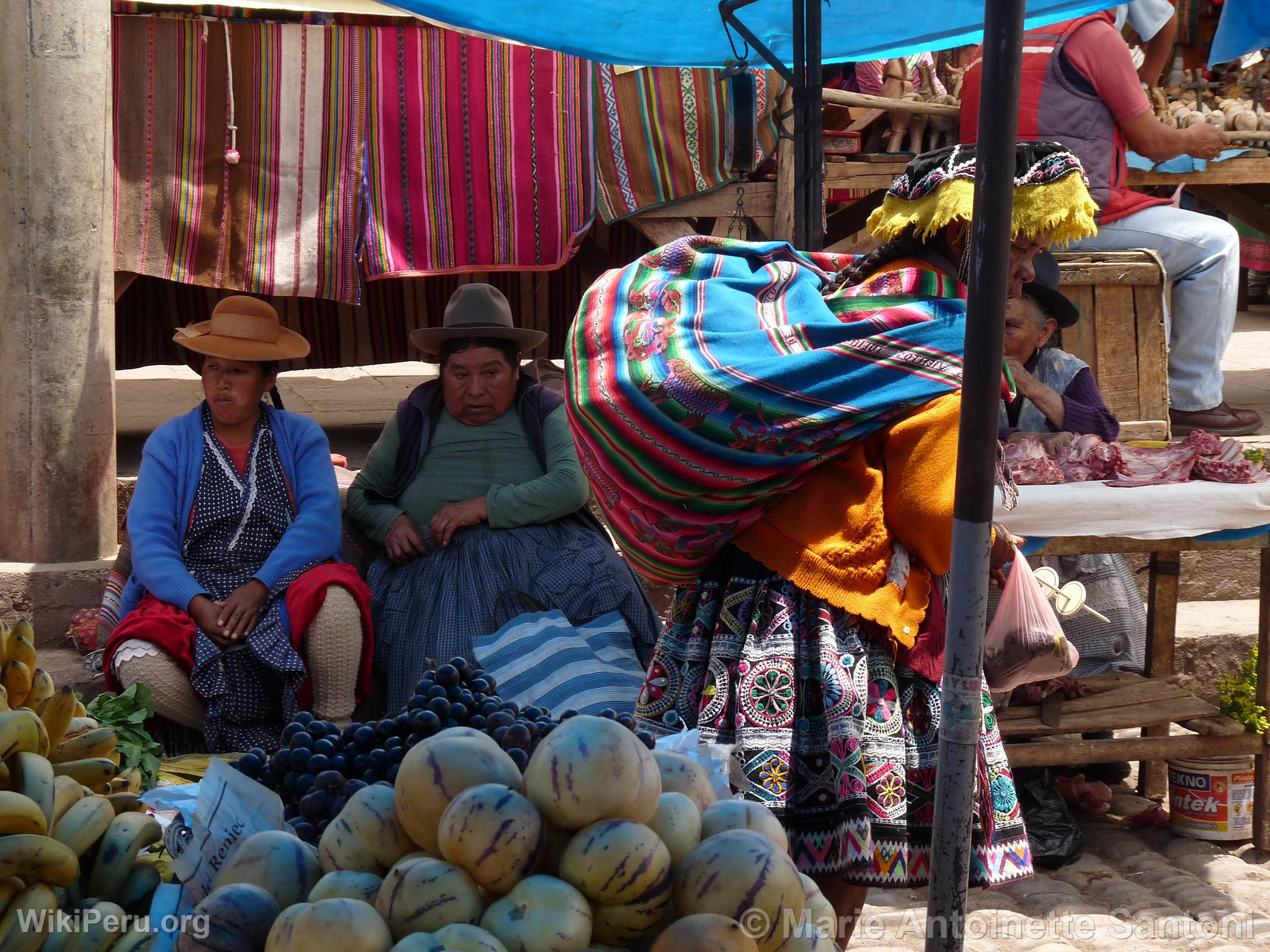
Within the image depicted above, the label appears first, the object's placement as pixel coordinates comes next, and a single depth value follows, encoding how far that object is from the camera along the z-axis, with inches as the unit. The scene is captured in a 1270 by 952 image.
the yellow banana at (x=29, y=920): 49.4
